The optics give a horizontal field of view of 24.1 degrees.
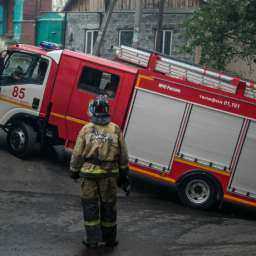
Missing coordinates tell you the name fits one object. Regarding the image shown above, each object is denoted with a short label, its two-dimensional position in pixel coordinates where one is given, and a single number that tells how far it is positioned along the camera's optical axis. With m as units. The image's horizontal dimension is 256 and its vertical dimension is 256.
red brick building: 31.00
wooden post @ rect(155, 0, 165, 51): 23.62
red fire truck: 10.40
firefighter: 6.79
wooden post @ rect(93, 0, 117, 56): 21.28
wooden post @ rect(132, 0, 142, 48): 19.54
